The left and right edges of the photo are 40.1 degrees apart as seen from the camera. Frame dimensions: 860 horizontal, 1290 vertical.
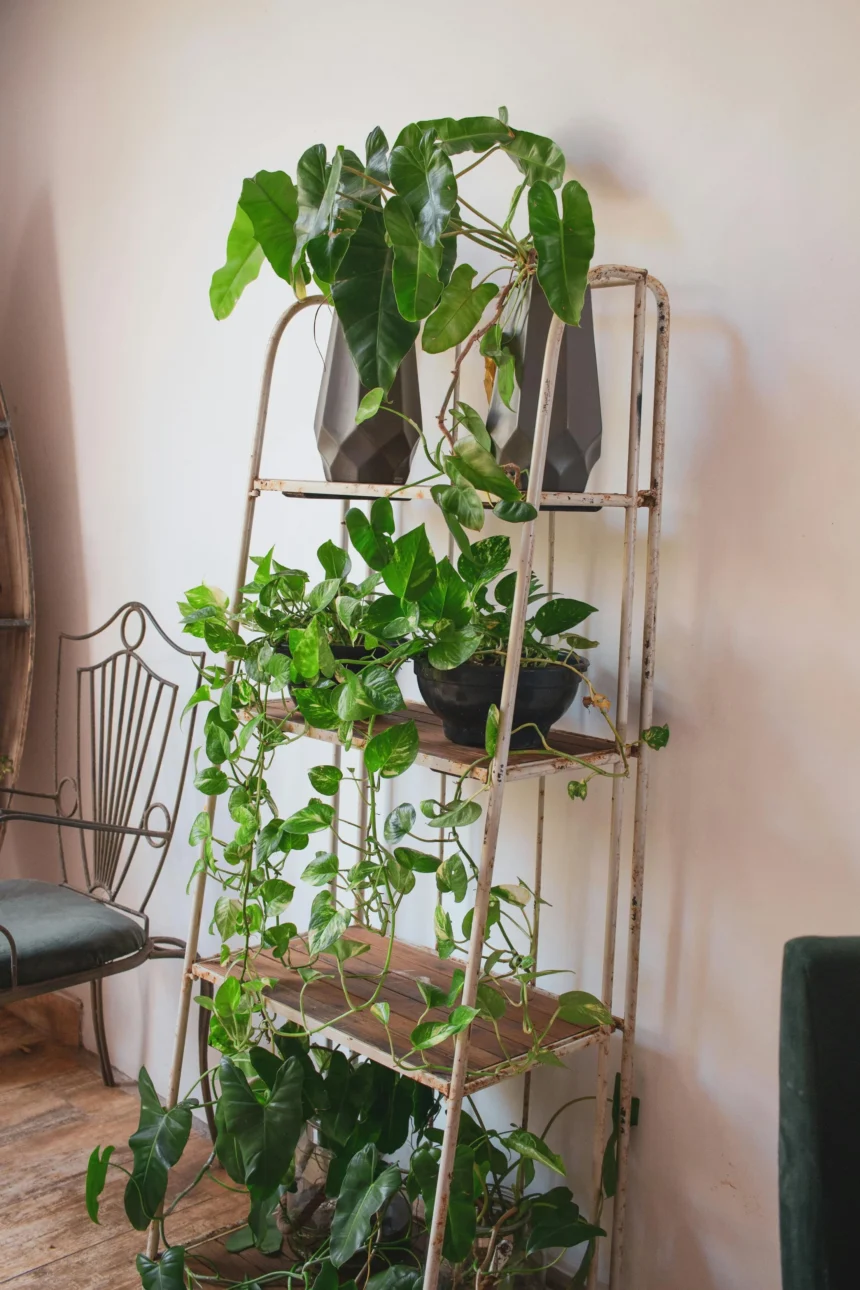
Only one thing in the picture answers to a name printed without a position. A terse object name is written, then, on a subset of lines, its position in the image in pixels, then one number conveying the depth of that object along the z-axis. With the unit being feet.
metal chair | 6.90
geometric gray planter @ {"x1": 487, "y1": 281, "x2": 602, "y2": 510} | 4.91
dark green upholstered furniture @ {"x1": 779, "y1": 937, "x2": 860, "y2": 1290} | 3.20
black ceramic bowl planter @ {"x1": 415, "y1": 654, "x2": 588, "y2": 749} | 4.70
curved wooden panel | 8.86
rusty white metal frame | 4.99
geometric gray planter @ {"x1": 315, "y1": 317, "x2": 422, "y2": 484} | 5.47
